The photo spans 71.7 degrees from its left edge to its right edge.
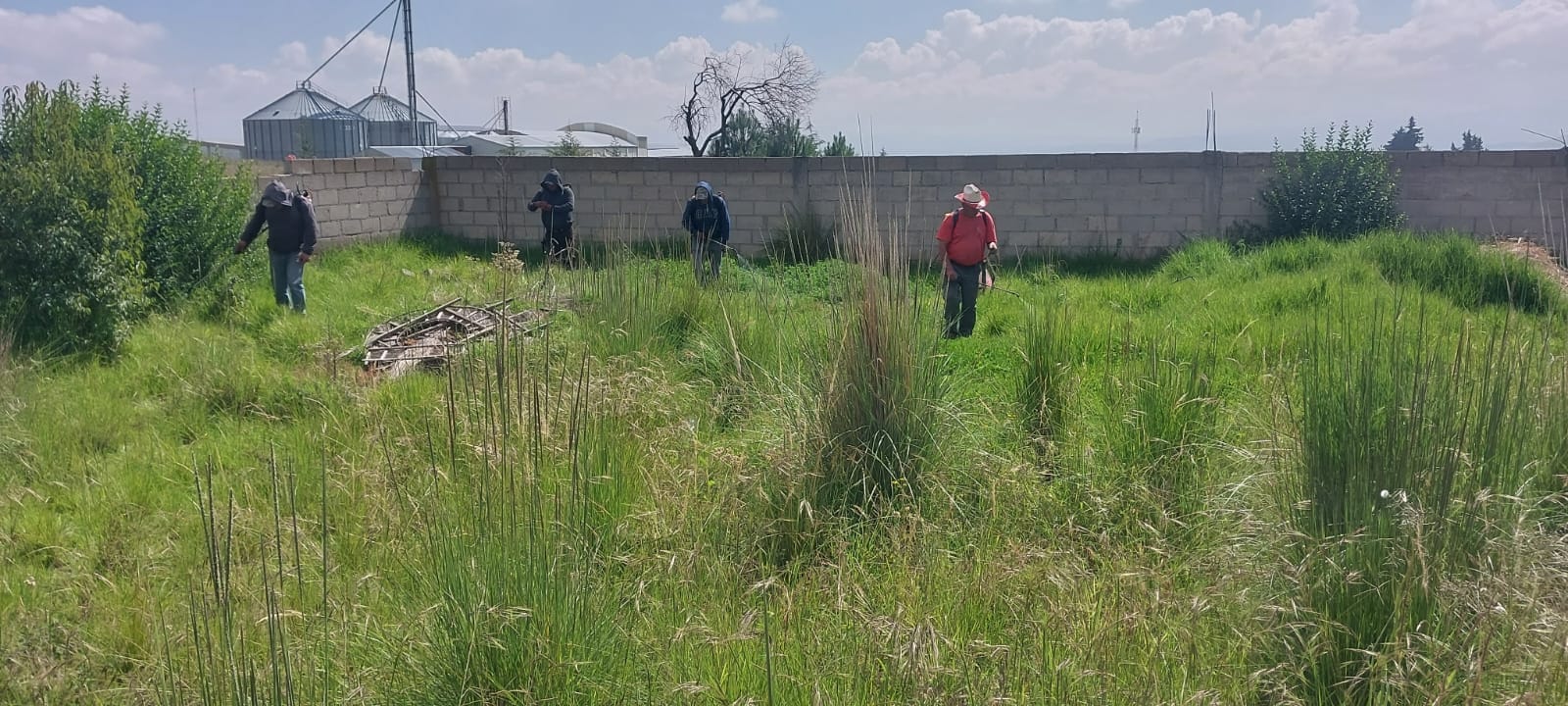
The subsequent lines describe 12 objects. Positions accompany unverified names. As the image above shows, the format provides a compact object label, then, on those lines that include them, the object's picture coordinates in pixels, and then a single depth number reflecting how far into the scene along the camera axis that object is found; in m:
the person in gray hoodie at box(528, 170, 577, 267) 12.09
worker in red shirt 8.56
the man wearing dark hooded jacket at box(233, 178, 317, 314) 9.95
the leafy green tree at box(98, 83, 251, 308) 9.91
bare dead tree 34.06
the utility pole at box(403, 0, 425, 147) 28.66
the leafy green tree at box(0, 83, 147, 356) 8.12
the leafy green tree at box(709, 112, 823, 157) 27.12
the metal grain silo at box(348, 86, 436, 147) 42.53
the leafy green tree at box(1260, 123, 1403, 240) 12.11
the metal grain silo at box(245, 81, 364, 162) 41.78
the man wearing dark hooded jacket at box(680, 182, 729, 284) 11.55
